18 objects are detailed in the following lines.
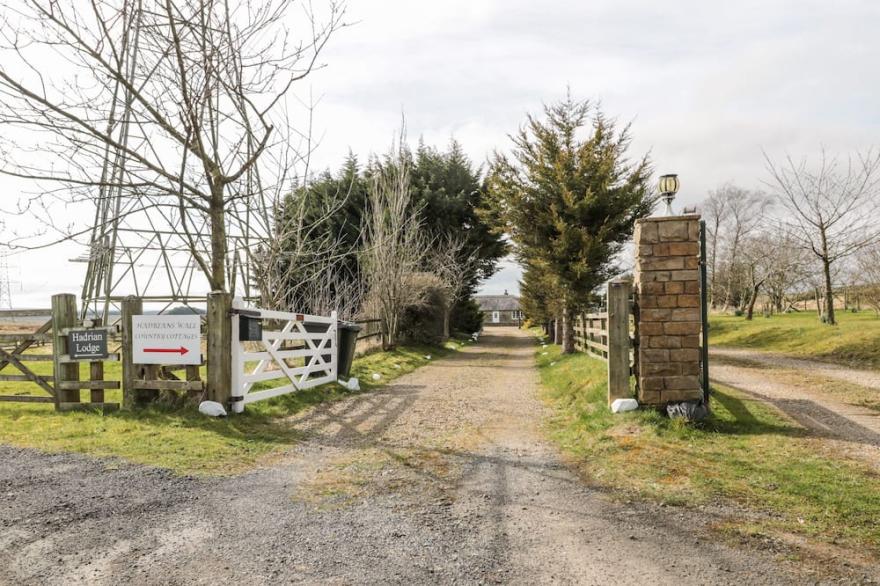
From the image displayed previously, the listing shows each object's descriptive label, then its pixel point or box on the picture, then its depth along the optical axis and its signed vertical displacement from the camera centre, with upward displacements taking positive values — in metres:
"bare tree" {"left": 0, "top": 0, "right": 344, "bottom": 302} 6.04 +2.56
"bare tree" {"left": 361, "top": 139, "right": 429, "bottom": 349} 18.98 +1.83
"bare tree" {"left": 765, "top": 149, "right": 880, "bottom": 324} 18.44 +2.31
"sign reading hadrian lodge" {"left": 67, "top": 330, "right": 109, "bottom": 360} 7.44 -0.41
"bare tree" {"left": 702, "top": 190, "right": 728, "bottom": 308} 39.81 +5.97
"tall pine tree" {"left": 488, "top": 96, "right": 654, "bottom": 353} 15.71 +2.97
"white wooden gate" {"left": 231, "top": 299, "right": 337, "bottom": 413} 7.29 -0.74
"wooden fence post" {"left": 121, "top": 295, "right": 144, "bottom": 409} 7.29 -0.63
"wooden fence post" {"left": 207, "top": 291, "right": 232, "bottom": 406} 7.06 -0.48
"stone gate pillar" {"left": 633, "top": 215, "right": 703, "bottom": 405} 6.28 -0.06
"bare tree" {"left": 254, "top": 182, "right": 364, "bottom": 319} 10.08 +0.74
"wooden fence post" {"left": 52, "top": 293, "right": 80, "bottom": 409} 7.54 -0.39
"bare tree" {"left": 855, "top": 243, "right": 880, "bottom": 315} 25.67 +1.42
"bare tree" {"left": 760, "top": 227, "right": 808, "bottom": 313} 28.01 +2.07
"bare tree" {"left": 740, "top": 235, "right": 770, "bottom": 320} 30.88 +2.35
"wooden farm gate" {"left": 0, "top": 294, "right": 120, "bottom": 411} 7.50 -0.67
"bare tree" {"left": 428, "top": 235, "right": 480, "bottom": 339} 23.88 +2.01
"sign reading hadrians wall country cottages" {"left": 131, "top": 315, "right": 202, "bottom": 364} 7.16 -0.35
